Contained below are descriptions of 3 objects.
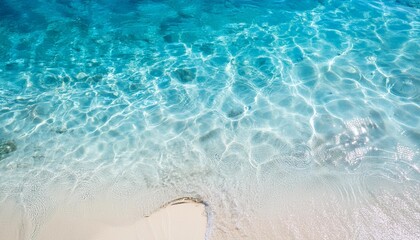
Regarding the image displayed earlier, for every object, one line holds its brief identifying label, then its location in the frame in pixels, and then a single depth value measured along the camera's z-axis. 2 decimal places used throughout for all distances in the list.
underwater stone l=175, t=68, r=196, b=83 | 7.82
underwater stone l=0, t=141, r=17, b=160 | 6.21
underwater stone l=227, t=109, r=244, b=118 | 6.68
